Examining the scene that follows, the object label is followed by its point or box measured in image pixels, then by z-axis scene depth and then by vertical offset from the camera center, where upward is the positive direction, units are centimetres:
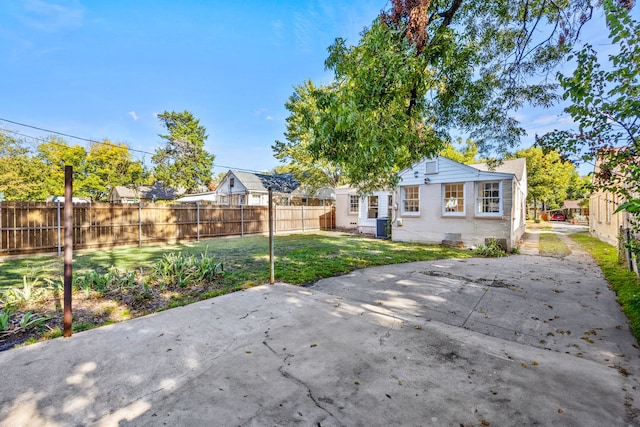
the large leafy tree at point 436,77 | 439 +263
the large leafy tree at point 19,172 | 2012 +326
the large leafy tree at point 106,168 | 2433 +427
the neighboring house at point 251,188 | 2416 +216
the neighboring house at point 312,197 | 2355 +130
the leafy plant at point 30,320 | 343 -138
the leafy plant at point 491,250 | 935 -140
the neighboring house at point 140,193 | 2980 +212
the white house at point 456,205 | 1009 +23
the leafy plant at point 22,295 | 405 -125
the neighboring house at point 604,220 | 1059 -46
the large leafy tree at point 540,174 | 2584 +340
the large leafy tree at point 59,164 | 2316 +425
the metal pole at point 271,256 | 538 -90
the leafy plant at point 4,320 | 331 -132
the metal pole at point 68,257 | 316 -52
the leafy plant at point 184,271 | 529 -120
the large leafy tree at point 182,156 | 2853 +602
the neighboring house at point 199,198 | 2589 +137
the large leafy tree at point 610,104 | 270 +114
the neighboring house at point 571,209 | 3803 +10
